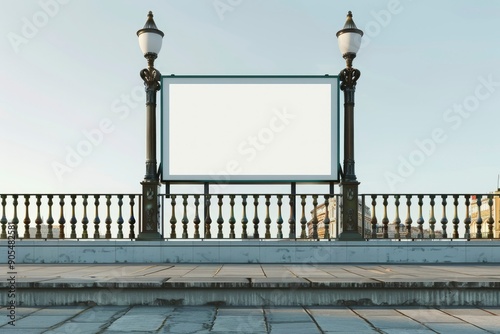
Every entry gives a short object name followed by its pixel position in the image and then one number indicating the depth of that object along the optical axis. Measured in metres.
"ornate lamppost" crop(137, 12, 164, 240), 8.76
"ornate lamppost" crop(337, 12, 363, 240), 8.80
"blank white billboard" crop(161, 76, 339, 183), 9.10
